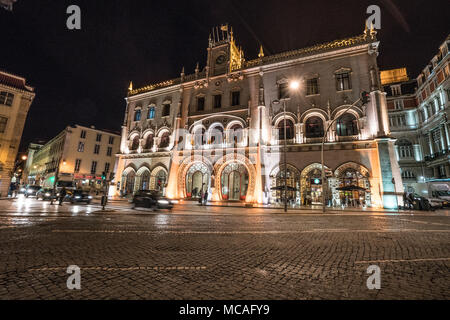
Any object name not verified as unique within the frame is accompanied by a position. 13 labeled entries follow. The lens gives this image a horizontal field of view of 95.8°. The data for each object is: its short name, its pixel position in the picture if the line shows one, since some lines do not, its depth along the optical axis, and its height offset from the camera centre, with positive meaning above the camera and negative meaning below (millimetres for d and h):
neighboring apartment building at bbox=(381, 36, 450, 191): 27688 +13570
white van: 23609 +2177
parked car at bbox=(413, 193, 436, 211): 19422 +106
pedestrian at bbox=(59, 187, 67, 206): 18859 -265
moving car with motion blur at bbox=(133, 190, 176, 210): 16125 -436
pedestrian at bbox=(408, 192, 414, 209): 19141 +564
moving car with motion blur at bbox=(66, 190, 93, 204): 21109 -475
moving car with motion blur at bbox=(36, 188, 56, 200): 25062 -261
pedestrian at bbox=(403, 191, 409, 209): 19325 +380
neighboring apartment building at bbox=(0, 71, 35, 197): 25375 +8904
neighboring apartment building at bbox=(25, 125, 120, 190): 38750 +7329
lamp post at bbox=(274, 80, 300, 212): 24288 +13184
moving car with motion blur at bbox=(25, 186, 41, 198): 30900 +75
